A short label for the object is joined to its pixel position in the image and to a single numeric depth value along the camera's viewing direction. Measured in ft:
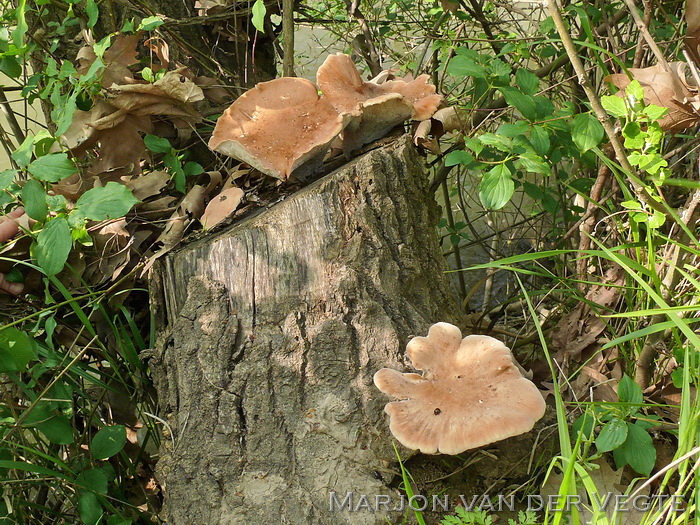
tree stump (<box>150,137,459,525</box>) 6.07
